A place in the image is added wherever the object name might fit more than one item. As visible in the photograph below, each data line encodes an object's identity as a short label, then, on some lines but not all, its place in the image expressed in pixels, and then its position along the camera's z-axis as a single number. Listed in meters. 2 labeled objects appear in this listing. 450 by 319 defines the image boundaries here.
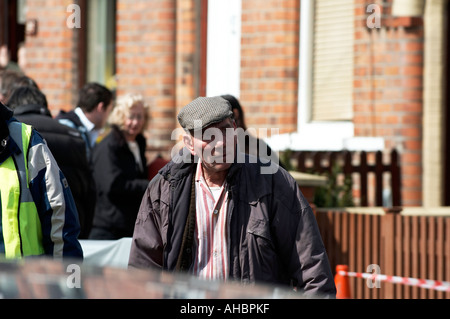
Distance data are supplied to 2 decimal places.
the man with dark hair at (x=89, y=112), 13.03
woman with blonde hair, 12.34
